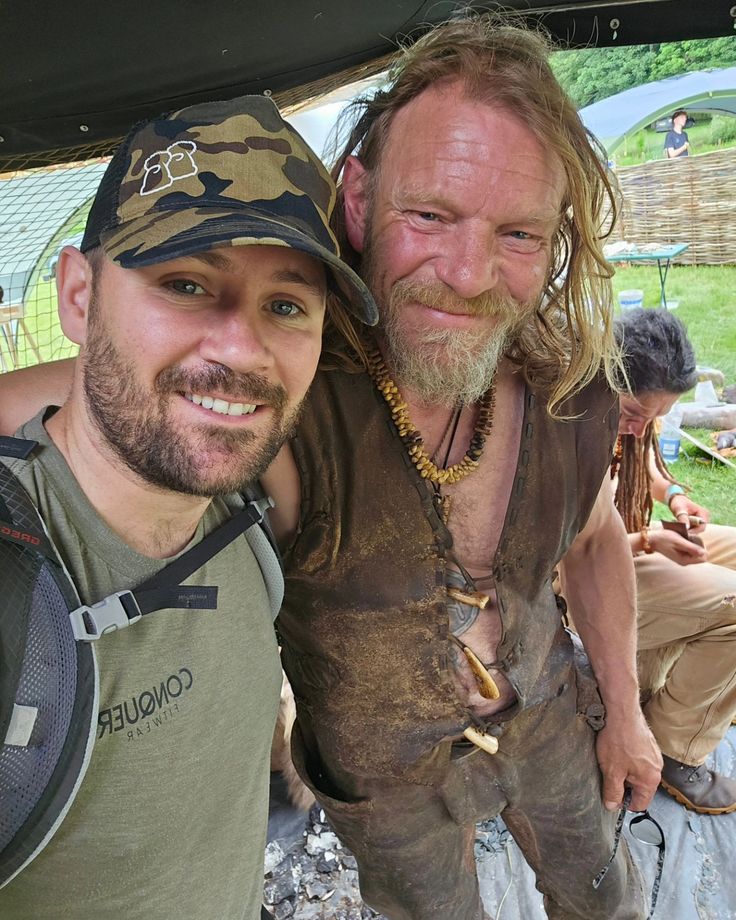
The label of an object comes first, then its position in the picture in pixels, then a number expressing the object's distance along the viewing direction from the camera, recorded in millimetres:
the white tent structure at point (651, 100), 4969
